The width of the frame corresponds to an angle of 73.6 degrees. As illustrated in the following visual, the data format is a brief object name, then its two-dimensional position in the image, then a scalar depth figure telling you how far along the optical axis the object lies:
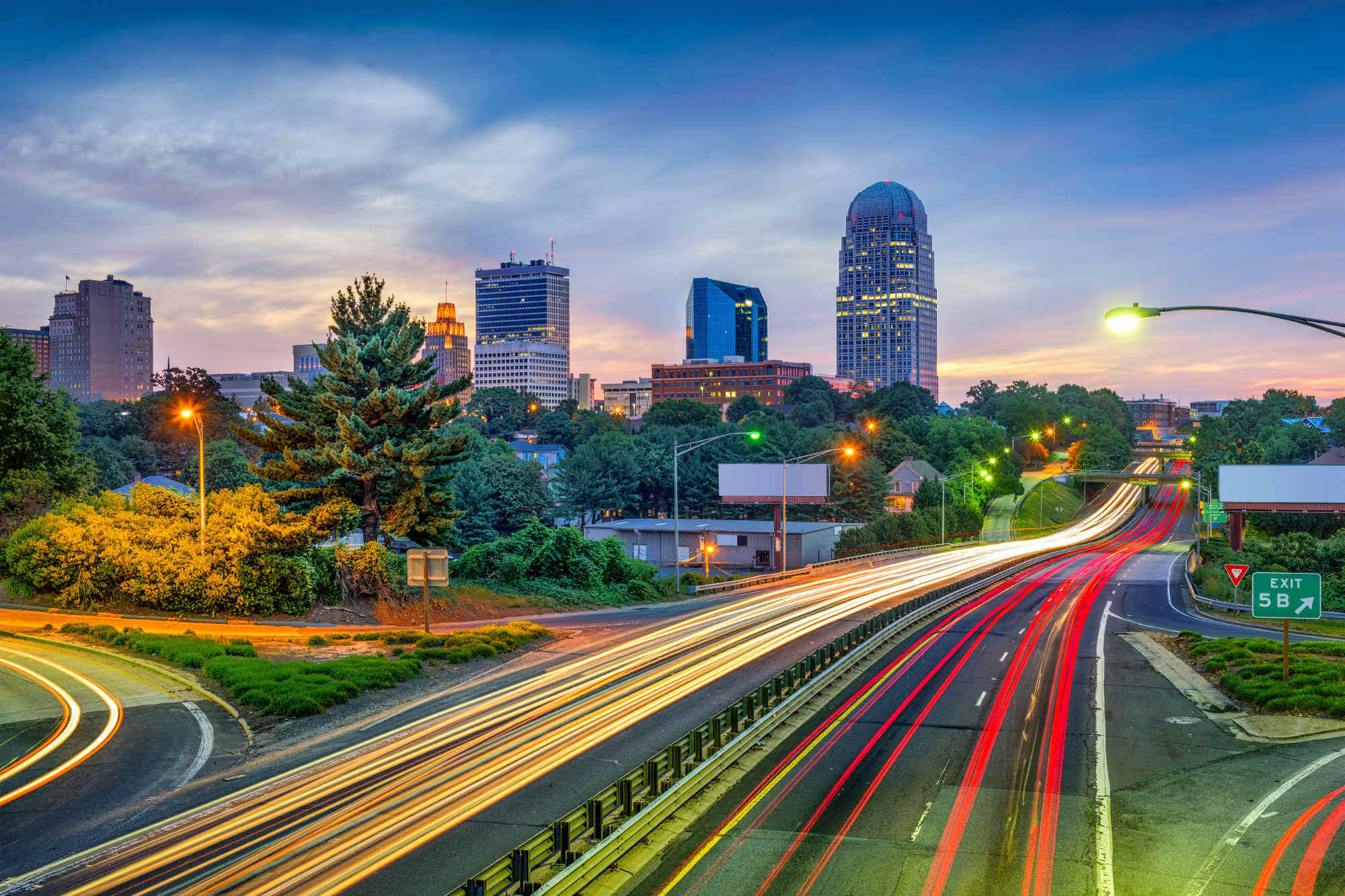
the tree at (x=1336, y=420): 163.25
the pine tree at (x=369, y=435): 40.03
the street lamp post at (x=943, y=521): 90.69
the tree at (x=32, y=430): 47.69
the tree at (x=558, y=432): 169.50
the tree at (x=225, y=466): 92.94
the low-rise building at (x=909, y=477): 124.69
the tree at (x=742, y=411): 196.62
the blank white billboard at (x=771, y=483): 78.38
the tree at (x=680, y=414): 174.50
